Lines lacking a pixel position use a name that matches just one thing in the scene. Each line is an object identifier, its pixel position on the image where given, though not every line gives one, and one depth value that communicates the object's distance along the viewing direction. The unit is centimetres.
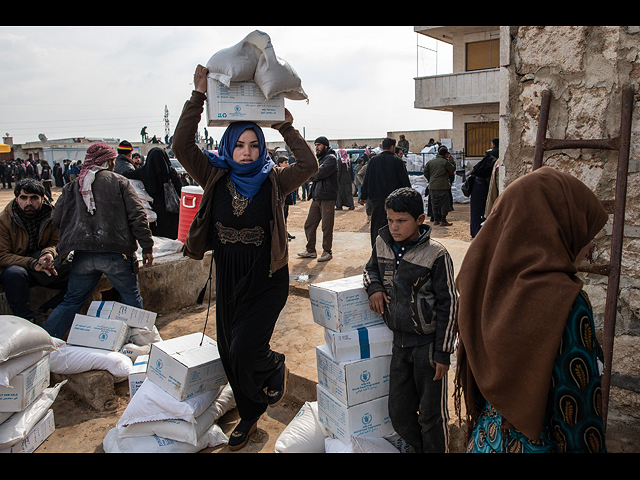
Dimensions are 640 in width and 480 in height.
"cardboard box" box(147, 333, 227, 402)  273
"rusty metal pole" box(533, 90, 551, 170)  251
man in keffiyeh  374
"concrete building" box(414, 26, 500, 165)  1906
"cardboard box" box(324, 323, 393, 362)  241
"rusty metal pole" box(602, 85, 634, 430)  224
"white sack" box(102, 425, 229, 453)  268
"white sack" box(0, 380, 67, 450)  264
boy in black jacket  217
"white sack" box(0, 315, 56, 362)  270
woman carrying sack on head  261
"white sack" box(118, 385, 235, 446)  269
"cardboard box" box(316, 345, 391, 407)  237
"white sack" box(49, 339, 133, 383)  345
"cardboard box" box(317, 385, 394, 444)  238
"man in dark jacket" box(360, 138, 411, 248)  618
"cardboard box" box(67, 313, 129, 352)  358
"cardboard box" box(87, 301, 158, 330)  372
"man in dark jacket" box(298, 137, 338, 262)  681
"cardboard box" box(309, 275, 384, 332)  241
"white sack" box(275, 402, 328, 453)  256
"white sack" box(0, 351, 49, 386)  264
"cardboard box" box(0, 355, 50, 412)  269
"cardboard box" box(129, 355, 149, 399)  311
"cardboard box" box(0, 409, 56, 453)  271
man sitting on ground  391
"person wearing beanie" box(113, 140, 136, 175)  630
